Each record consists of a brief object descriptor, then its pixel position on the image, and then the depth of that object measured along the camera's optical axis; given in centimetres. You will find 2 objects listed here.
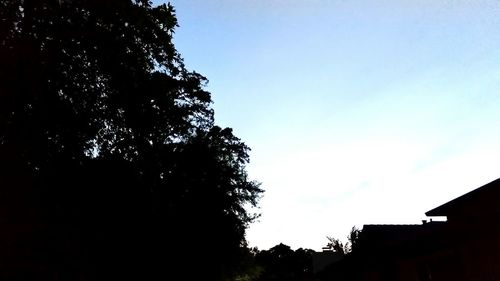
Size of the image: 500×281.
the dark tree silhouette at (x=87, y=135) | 1593
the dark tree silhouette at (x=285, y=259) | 9829
